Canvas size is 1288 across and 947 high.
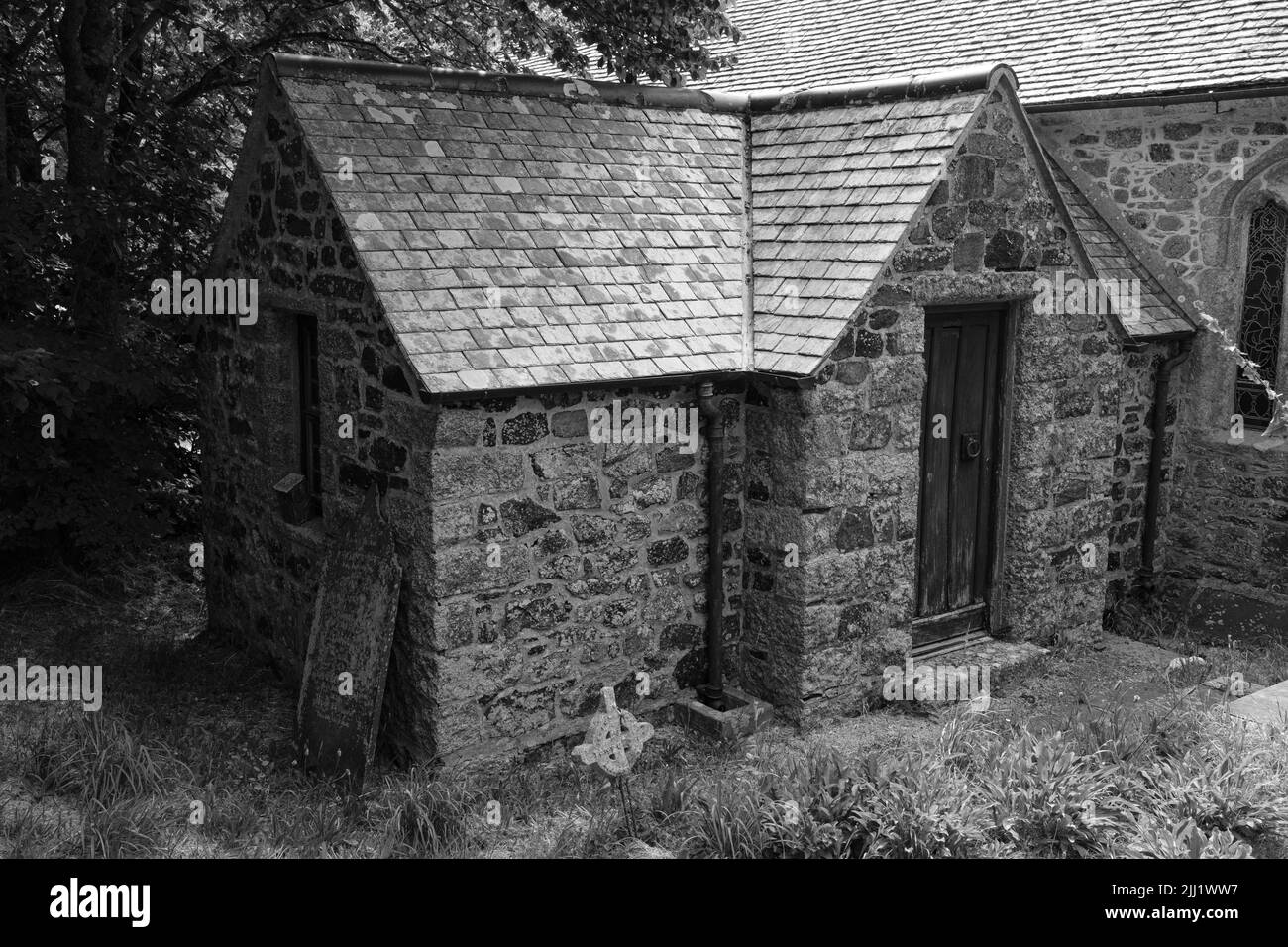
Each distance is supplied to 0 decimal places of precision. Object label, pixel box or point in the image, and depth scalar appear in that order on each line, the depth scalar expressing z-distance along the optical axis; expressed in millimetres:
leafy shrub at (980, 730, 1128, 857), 5848
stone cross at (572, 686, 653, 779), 5879
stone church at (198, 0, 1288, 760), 6957
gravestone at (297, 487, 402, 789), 6961
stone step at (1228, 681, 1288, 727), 7038
